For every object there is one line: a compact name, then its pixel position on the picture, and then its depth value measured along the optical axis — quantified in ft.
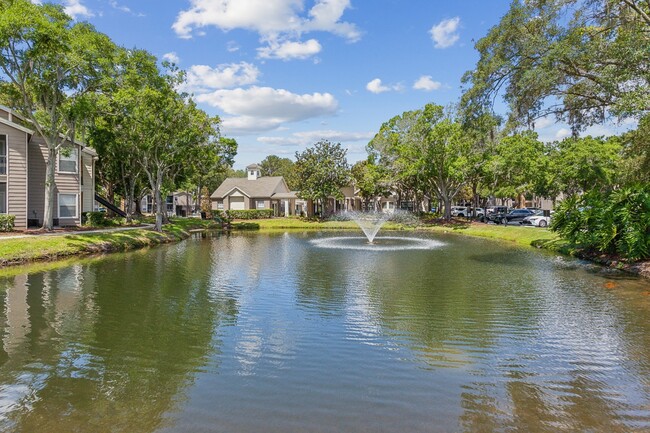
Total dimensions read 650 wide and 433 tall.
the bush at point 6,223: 81.76
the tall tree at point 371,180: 176.96
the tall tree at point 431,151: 152.35
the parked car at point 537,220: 142.92
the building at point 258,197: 219.20
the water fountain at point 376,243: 91.81
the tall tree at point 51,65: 71.05
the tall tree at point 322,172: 189.37
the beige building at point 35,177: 86.63
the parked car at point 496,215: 165.86
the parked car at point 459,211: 206.98
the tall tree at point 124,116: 91.25
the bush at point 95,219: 104.63
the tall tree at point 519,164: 137.39
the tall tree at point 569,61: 53.21
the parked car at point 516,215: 164.89
